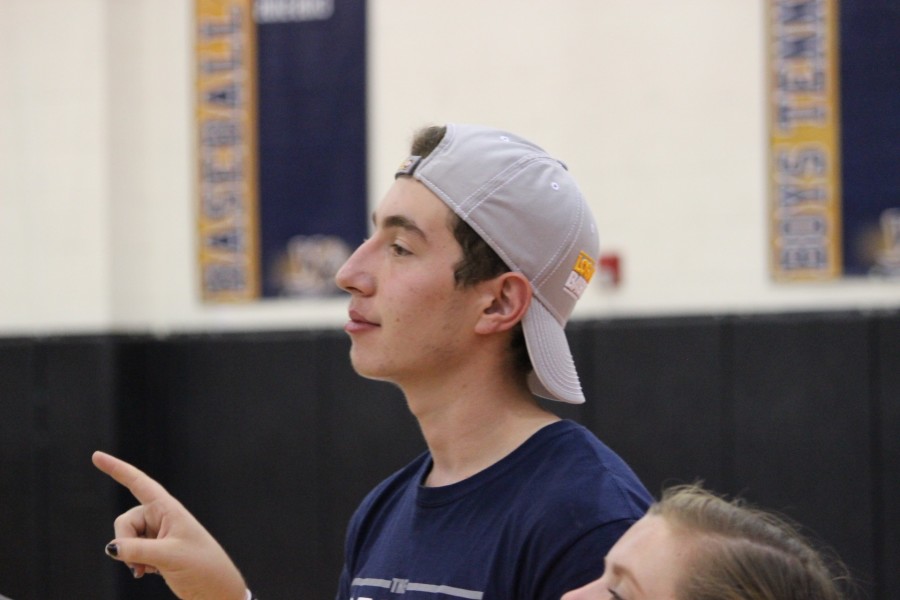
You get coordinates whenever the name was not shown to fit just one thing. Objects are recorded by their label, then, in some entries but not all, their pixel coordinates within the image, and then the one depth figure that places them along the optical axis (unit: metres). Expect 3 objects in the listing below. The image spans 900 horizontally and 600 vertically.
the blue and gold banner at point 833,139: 9.85
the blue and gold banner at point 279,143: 11.91
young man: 3.29
